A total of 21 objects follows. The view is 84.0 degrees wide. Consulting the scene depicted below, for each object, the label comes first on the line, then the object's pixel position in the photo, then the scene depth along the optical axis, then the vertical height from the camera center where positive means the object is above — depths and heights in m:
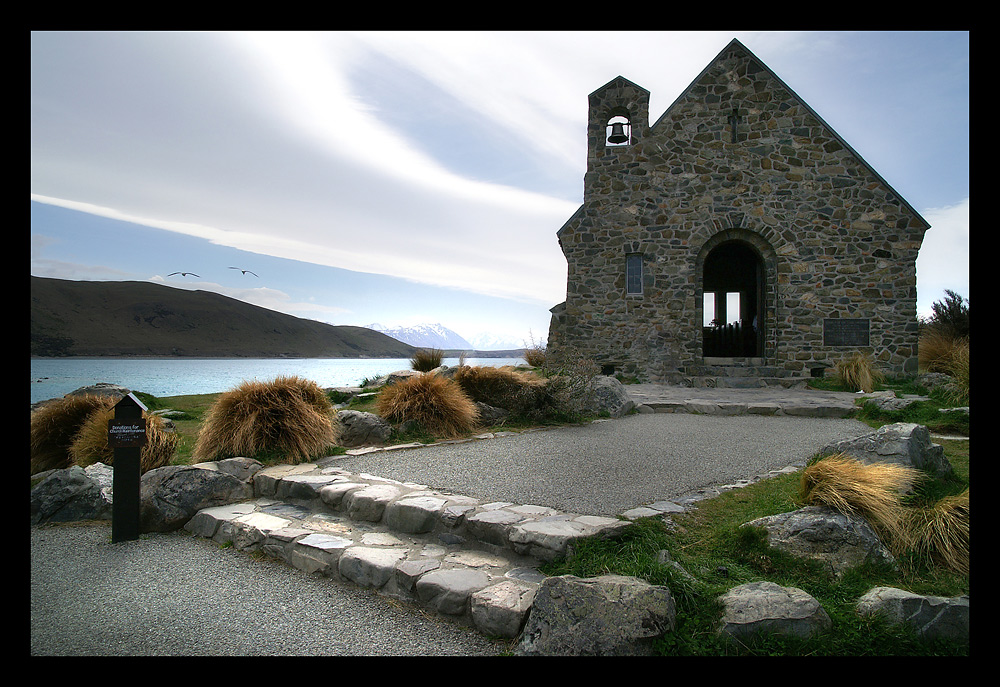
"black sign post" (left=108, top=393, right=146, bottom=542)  4.48 -0.94
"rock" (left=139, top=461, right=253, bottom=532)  4.77 -1.29
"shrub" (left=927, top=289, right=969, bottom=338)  15.64 +1.06
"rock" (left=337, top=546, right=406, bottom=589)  3.56 -1.41
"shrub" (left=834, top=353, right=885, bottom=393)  11.86 -0.53
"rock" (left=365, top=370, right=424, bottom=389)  12.26 -0.68
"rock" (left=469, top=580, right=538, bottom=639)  2.88 -1.37
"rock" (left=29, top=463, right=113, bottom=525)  4.89 -1.34
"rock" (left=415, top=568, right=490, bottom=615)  3.13 -1.38
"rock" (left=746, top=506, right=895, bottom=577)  3.10 -1.10
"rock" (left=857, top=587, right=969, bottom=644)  2.46 -1.20
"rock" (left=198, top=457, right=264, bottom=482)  5.39 -1.17
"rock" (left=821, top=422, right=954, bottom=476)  4.17 -0.76
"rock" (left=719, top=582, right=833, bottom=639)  2.56 -1.24
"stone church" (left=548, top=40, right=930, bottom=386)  13.41 +2.87
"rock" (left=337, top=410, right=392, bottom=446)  7.00 -1.03
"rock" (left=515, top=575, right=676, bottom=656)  2.54 -1.27
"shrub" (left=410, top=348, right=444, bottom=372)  13.42 -0.27
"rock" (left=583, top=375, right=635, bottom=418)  9.33 -0.85
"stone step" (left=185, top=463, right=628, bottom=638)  3.19 -1.39
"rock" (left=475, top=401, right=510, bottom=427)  8.38 -1.01
